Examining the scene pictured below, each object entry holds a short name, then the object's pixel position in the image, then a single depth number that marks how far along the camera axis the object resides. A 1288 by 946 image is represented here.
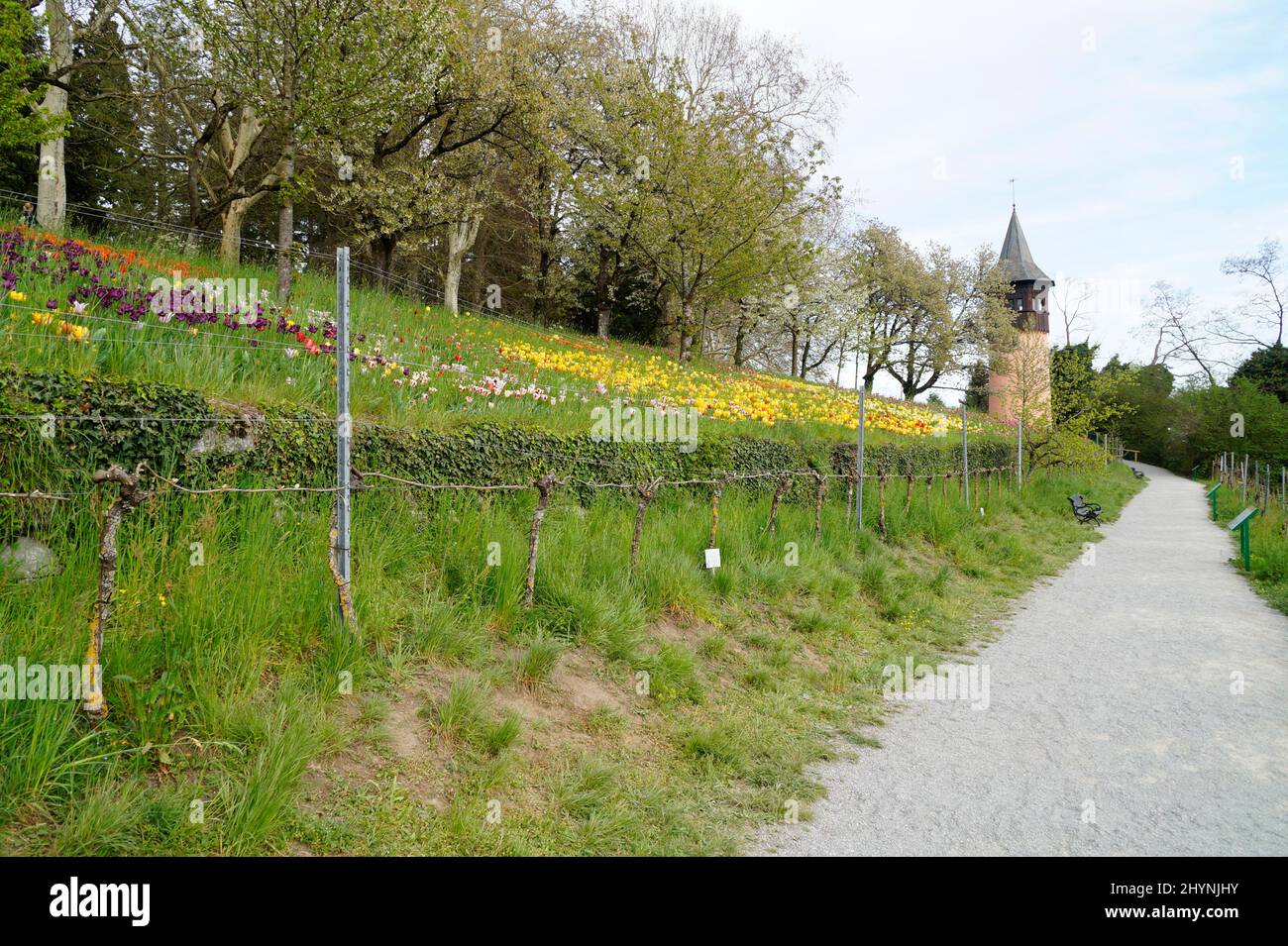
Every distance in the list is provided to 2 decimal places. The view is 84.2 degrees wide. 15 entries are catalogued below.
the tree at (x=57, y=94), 11.65
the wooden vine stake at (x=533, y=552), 5.03
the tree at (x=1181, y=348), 52.75
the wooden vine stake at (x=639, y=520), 6.13
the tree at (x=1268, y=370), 42.09
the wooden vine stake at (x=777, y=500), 8.29
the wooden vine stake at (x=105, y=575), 2.83
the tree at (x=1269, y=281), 43.78
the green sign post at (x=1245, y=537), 12.15
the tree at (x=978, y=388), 43.31
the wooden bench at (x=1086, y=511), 17.67
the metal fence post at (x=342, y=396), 4.11
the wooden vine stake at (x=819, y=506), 8.80
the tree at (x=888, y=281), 40.25
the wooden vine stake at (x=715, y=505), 6.99
